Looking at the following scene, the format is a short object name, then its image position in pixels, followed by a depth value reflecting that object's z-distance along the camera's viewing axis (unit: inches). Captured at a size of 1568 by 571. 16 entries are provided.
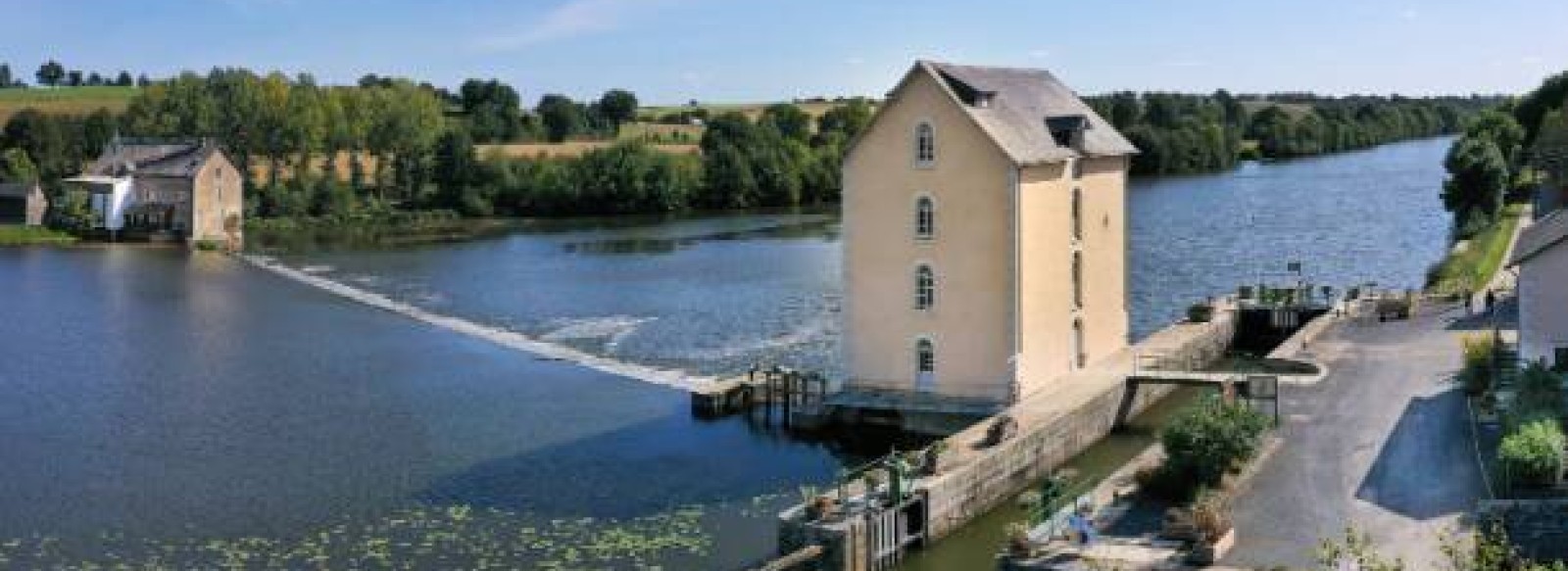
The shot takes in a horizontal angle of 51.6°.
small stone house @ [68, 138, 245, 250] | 3740.2
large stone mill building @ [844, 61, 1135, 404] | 1428.4
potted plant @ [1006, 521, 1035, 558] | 964.6
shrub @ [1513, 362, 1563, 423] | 1109.1
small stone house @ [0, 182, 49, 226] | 3885.3
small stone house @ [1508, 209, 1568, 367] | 1295.5
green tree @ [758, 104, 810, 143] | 5787.4
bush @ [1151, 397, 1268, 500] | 1088.8
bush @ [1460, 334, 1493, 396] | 1369.3
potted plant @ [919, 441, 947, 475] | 1190.1
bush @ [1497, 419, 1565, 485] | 959.0
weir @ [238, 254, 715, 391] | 1813.5
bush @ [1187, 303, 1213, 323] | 1963.6
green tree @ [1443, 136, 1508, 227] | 3048.7
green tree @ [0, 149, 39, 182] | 4325.8
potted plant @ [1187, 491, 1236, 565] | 934.4
